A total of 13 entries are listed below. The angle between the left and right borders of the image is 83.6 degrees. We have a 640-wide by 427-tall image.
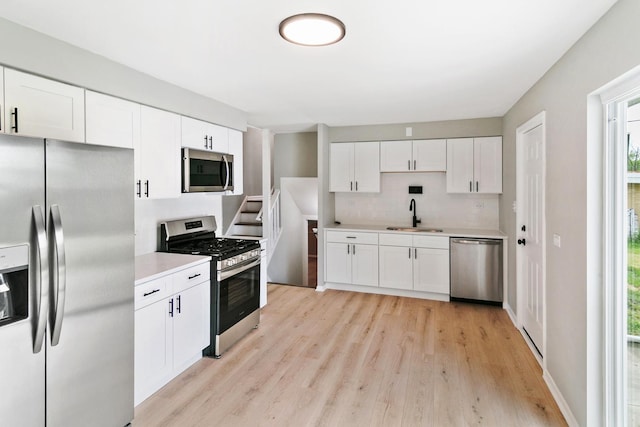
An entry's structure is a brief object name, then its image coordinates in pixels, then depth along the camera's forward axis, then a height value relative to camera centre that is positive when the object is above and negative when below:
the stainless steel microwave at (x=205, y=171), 3.29 +0.42
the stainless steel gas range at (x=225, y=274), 3.19 -0.58
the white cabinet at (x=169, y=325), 2.45 -0.85
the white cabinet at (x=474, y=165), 4.64 +0.64
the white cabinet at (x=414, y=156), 4.89 +0.81
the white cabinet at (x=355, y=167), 5.21 +0.69
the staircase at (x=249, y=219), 6.13 -0.10
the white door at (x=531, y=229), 3.04 -0.14
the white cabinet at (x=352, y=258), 5.03 -0.63
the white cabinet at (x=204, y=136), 3.34 +0.78
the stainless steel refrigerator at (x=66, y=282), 1.62 -0.35
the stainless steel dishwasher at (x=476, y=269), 4.46 -0.71
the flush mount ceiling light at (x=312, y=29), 1.92 +1.04
